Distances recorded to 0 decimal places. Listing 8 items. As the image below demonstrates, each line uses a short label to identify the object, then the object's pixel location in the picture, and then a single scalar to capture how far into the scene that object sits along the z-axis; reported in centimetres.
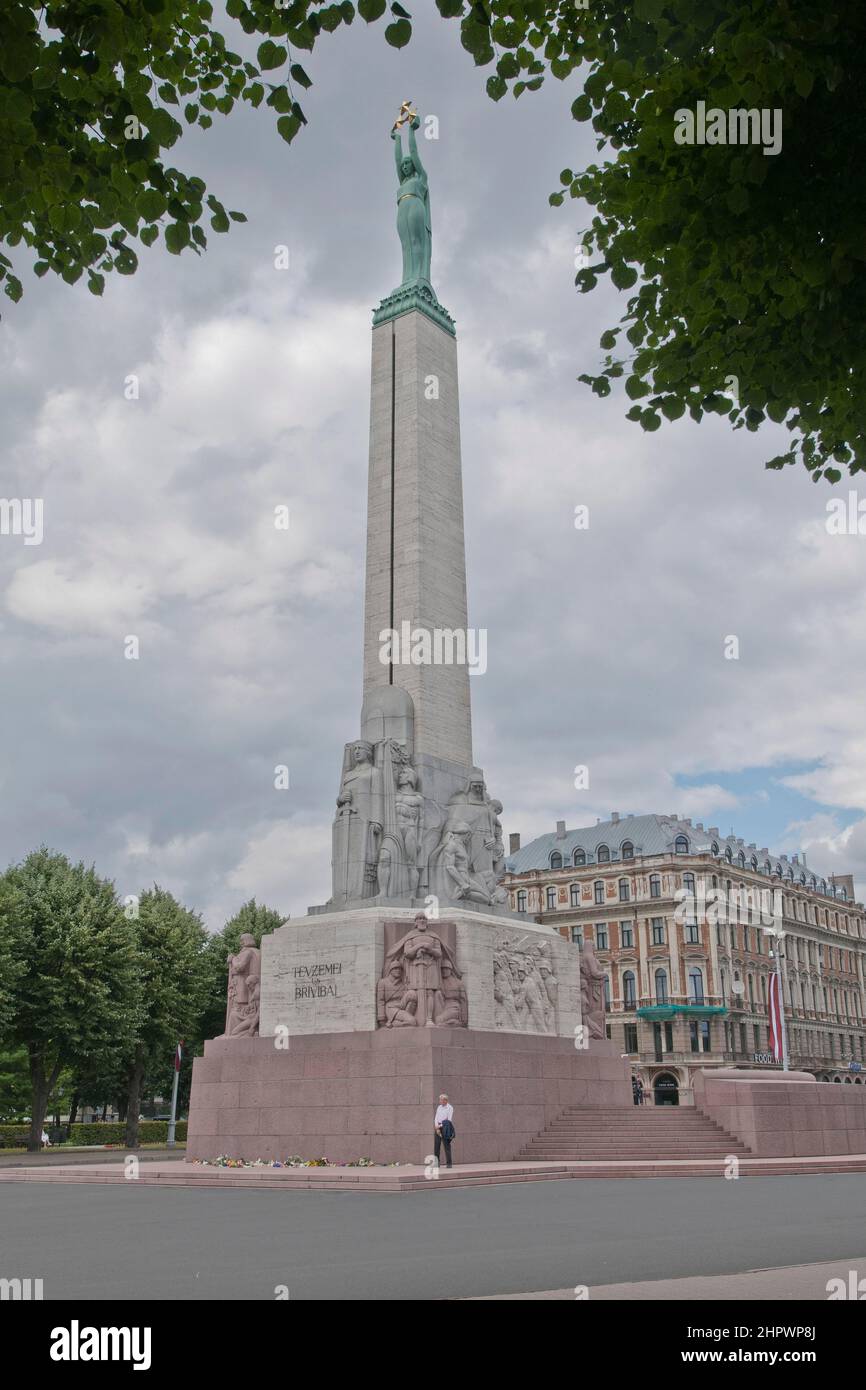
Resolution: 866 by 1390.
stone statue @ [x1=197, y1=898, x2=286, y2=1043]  5369
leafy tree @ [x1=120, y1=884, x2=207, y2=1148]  4947
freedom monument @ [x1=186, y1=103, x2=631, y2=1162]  2459
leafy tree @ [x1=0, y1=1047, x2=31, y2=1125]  6788
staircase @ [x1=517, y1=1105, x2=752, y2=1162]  2480
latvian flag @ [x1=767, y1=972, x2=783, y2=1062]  2905
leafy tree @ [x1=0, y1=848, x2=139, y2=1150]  4334
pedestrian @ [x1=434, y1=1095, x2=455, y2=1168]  2158
